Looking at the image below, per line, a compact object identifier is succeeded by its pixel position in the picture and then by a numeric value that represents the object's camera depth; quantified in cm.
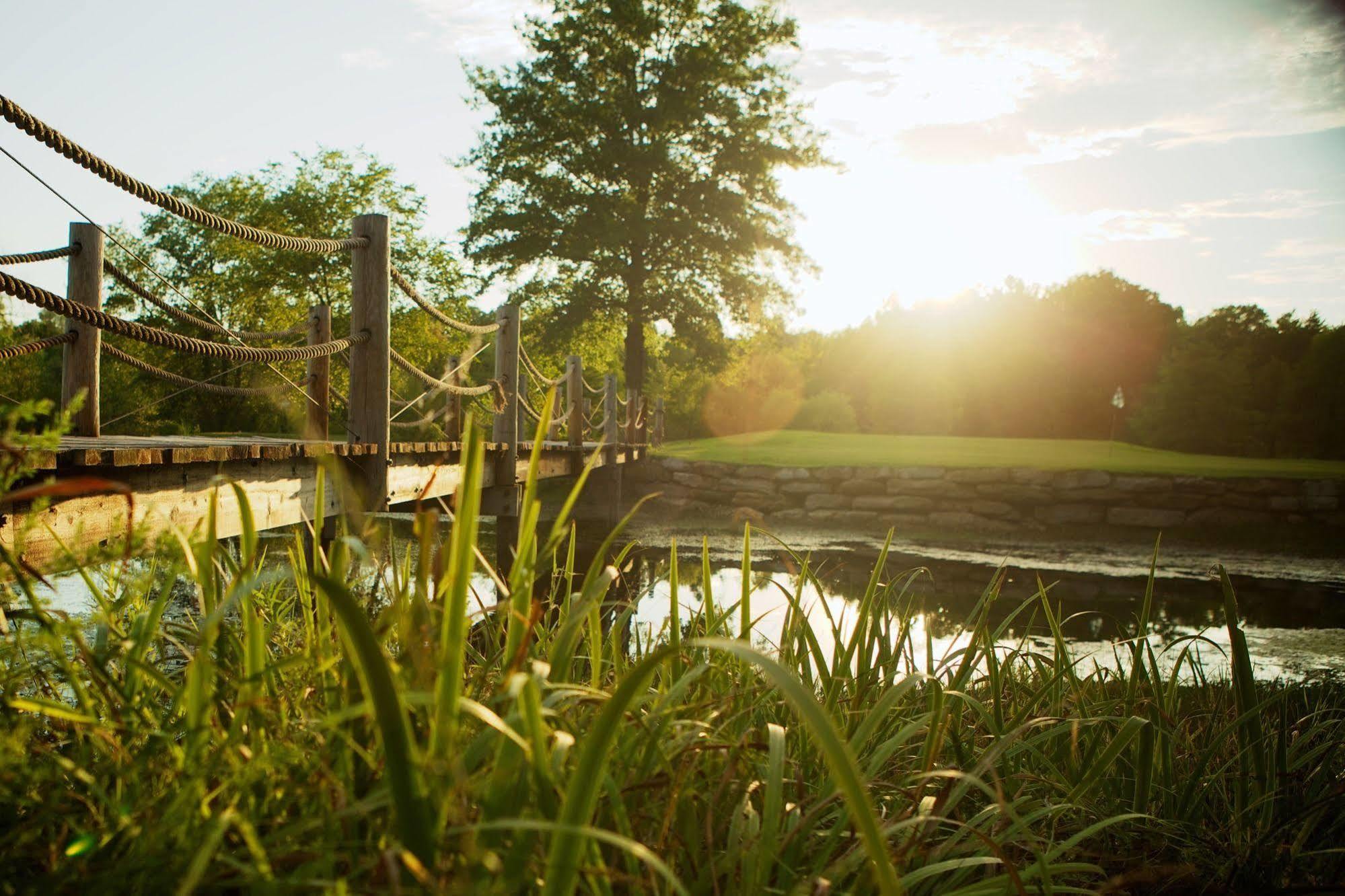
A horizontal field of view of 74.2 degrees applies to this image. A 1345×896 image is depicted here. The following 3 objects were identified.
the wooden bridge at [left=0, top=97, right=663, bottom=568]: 271
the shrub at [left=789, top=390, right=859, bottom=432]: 3112
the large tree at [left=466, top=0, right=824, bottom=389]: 2028
